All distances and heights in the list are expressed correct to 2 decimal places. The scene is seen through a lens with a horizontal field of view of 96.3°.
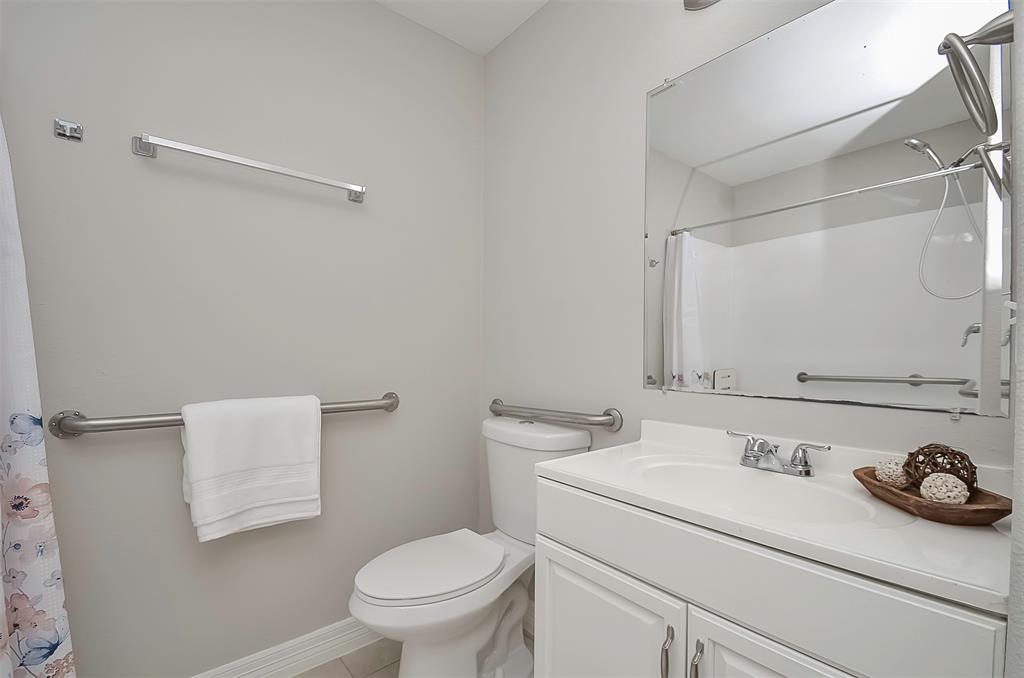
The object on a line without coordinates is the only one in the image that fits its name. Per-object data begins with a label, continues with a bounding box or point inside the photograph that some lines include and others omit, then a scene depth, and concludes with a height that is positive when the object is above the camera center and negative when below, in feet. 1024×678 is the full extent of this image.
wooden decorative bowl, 2.32 -1.11
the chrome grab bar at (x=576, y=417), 4.71 -1.19
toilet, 3.88 -2.45
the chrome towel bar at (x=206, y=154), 4.05 +1.55
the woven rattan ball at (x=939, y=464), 2.51 -0.94
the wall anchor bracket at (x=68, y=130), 3.84 +1.64
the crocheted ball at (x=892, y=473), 2.69 -1.05
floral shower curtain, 3.23 -1.16
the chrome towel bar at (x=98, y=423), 3.77 -0.85
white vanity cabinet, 1.90 -1.59
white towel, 4.14 -1.38
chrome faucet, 3.34 -1.19
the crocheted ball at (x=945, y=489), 2.43 -1.03
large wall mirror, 2.89 +0.60
